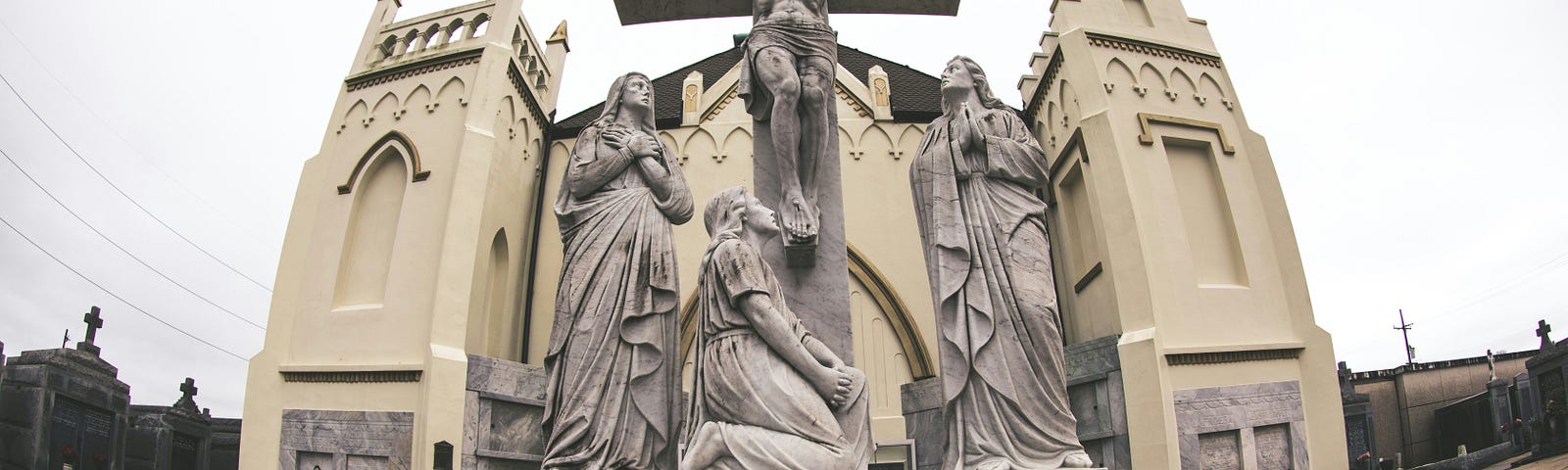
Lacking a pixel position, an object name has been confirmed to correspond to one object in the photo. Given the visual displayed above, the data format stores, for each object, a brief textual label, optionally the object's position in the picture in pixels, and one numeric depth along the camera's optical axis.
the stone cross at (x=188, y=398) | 15.10
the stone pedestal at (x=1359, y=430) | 17.20
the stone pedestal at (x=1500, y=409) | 17.02
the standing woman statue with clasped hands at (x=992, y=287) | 4.09
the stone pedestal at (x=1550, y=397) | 13.35
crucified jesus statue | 4.50
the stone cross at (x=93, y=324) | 12.58
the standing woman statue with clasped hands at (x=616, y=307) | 4.22
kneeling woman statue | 3.49
